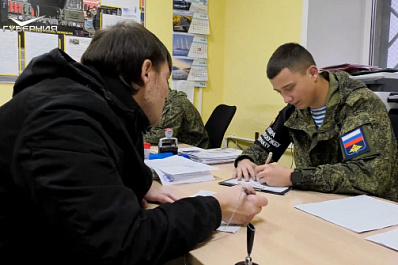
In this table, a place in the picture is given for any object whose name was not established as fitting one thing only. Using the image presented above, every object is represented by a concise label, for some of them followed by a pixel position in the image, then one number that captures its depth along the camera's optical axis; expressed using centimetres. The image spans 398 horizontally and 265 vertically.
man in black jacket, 59
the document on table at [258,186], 122
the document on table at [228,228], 87
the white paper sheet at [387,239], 80
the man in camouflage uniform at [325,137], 123
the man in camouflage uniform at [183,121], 257
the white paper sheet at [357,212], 92
